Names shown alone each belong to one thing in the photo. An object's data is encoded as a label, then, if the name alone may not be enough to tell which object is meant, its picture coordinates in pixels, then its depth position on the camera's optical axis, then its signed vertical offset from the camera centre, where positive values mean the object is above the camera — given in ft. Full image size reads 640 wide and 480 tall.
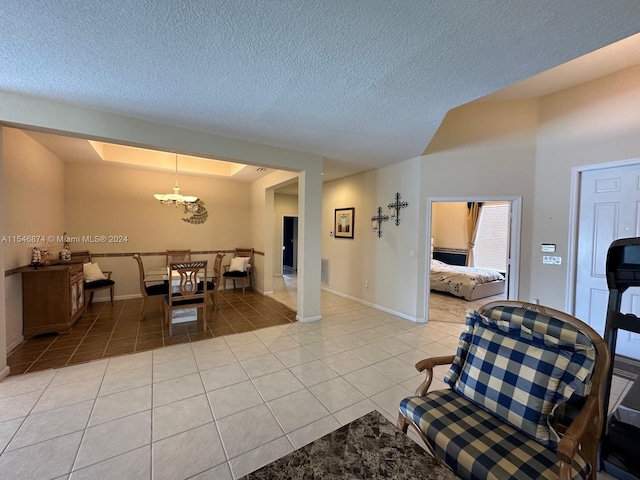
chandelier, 15.02 +1.87
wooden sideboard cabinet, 10.33 -2.94
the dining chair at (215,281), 14.56 -2.94
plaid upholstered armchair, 3.64 -2.84
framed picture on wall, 17.81 +0.64
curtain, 24.25 +0.77
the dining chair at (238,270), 19.05 -2.95
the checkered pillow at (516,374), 4.02 -2.41
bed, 17.81 -3.51
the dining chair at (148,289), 12.86 -3.09
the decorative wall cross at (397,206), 14.38 +1.49
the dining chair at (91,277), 14.27 -2.79
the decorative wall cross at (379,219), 15.43 +0.80
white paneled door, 9.29 +0.13
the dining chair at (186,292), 11.73 -2.93
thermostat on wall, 10.82 -0.56
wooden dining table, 12.79 -2.93
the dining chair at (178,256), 17.94 -1.82
